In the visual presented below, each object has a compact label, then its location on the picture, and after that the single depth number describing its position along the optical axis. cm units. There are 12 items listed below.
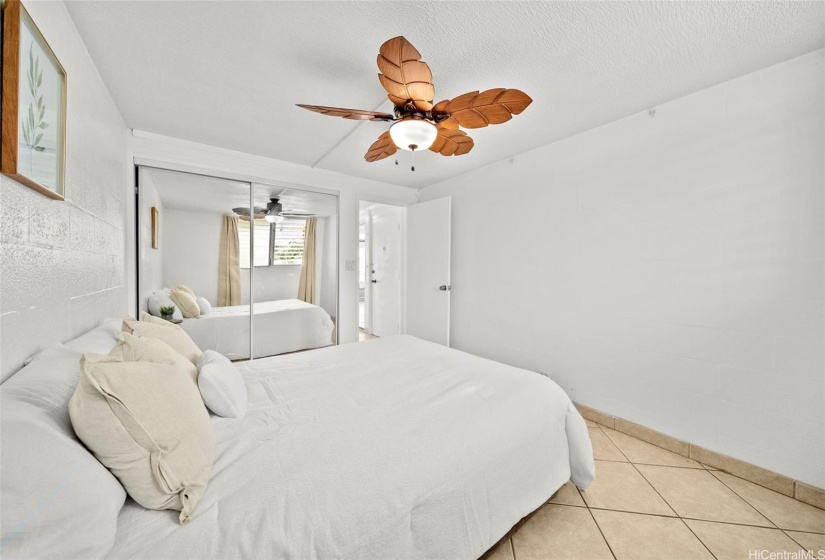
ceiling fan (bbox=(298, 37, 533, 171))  141
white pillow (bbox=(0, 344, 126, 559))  58
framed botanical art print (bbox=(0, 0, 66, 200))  97
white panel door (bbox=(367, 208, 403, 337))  499
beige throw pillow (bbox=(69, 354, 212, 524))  83
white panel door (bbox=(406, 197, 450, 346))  401
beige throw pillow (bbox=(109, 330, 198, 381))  115
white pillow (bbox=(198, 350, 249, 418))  133
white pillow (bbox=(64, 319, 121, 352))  131
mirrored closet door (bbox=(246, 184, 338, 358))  349
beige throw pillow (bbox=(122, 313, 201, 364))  151
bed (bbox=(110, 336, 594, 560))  85
